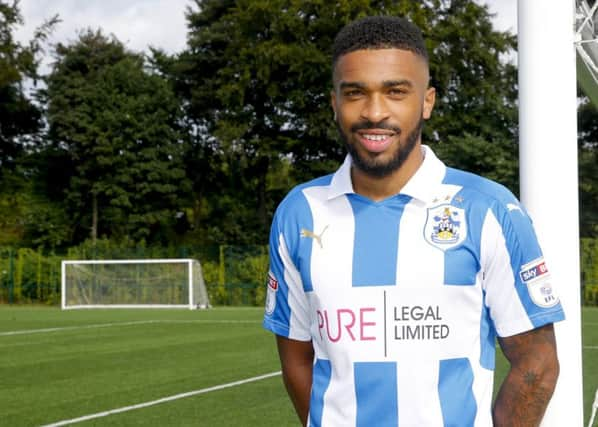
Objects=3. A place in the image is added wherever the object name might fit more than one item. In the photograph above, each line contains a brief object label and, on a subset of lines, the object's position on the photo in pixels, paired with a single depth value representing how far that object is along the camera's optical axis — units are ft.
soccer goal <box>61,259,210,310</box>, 95.71
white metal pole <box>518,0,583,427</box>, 11.12
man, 7.41
